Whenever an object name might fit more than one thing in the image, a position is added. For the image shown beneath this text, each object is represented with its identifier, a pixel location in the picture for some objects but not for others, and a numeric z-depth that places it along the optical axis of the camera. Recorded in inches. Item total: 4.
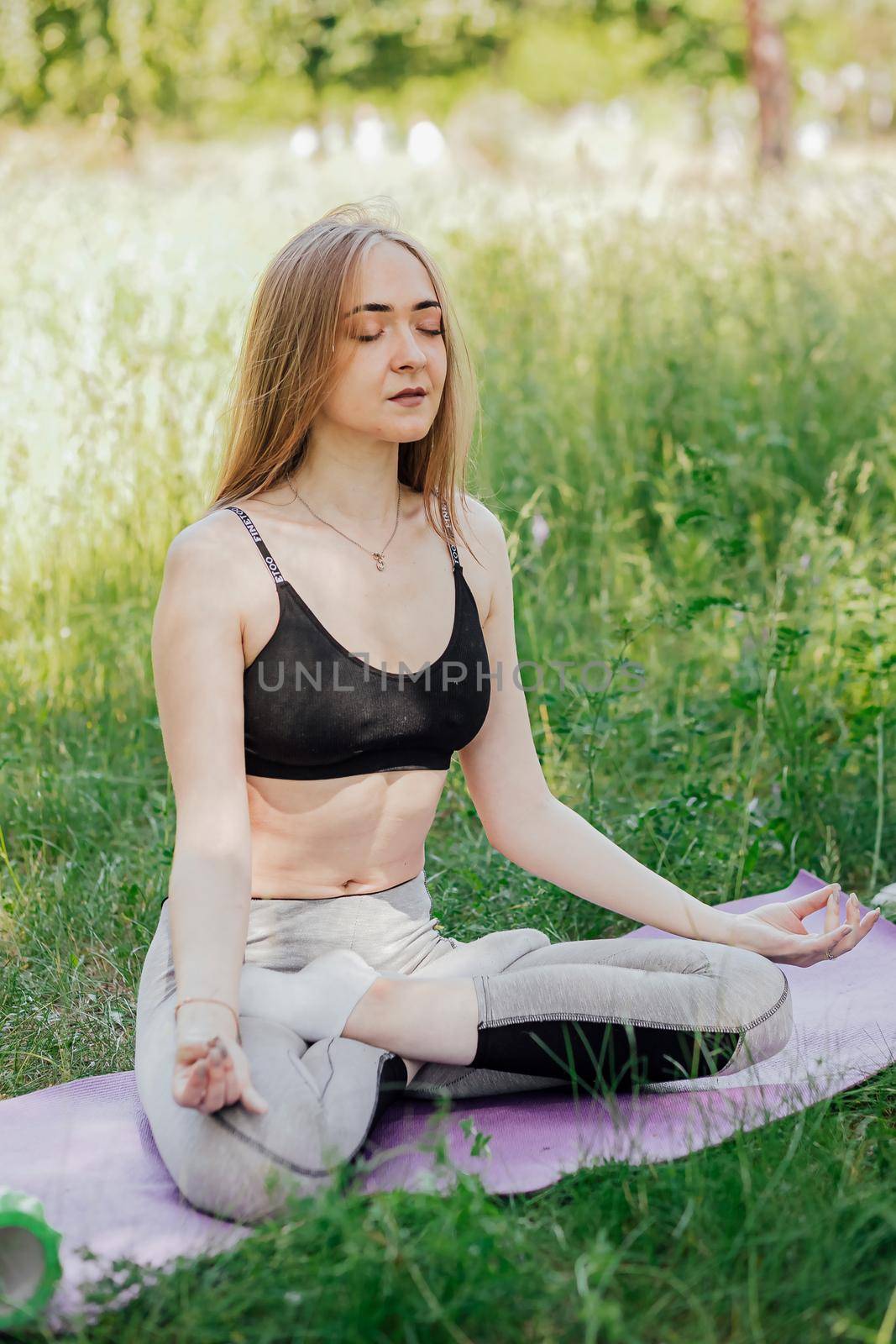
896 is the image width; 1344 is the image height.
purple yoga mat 117.2
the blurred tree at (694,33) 983.9
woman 119.7
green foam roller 112.3
